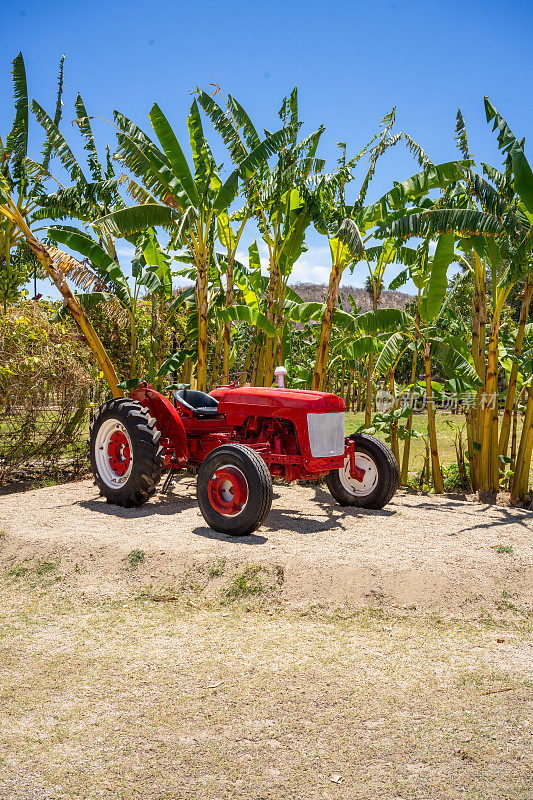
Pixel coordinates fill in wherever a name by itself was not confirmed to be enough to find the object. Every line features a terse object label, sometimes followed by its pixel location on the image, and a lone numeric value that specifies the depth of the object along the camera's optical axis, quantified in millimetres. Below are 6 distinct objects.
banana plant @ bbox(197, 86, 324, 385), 8711
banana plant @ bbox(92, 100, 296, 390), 8516
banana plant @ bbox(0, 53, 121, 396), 8422
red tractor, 5918
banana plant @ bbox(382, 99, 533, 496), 7648
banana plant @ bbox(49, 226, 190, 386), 9164
